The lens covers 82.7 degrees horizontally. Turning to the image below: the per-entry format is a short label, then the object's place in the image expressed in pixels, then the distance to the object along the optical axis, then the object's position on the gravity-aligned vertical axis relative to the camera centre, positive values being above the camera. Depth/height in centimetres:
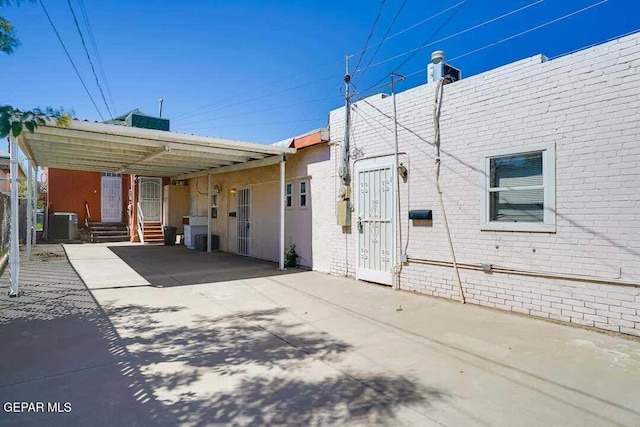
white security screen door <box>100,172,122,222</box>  1903 +97
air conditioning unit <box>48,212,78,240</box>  1642 -44
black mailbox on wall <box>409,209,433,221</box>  621 +5
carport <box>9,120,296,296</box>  641 +159
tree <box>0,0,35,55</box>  247 +126
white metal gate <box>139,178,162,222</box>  1692 +86
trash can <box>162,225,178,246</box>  1568 -81
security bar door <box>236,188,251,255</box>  1172 -12
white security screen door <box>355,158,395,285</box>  695 -6
